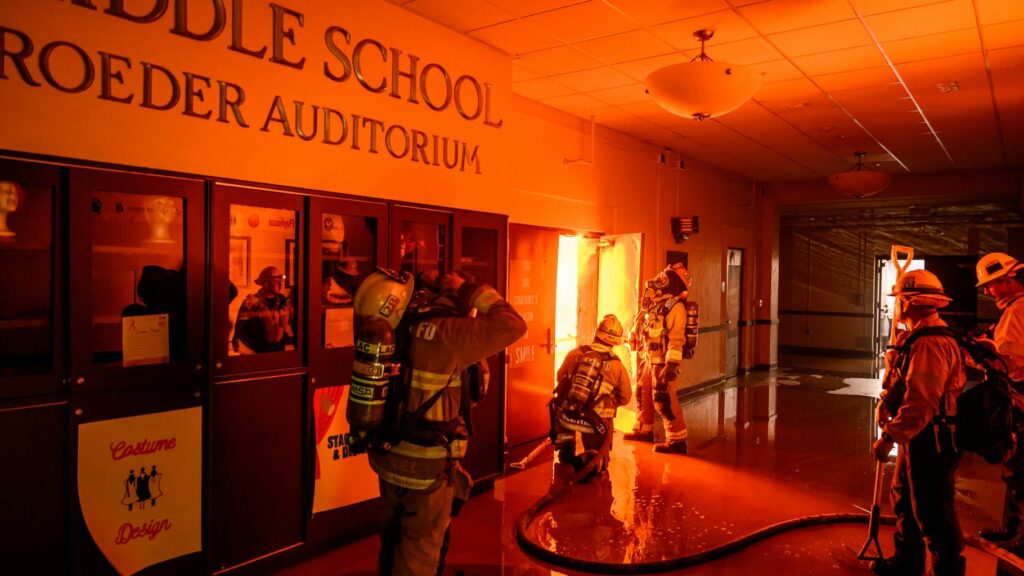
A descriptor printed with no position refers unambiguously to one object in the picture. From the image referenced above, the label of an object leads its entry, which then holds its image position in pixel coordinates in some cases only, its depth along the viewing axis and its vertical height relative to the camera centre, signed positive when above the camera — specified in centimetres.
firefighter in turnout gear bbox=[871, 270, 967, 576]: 346 -88
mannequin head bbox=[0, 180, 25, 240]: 279 +30
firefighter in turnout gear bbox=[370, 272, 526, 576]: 307 -77
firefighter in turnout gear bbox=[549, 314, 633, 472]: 534 -102
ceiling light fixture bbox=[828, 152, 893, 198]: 797 +128
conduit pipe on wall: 735 +137
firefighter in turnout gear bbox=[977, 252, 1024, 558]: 424 -40
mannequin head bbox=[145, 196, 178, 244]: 327 +29
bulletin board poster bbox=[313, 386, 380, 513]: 404 -125
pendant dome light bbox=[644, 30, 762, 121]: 413 +130
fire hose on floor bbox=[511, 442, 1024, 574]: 386 -177
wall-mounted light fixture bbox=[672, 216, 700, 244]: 941 +78
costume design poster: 303 -109
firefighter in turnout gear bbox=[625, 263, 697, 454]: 664 -67
